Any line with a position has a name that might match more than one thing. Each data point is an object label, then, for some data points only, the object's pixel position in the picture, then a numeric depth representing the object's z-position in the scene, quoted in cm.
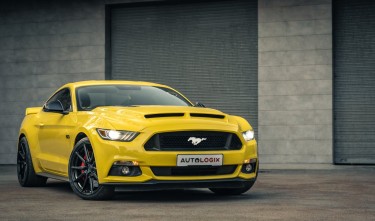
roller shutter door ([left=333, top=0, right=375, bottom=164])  1811
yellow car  893
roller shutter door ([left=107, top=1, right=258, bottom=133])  1936
